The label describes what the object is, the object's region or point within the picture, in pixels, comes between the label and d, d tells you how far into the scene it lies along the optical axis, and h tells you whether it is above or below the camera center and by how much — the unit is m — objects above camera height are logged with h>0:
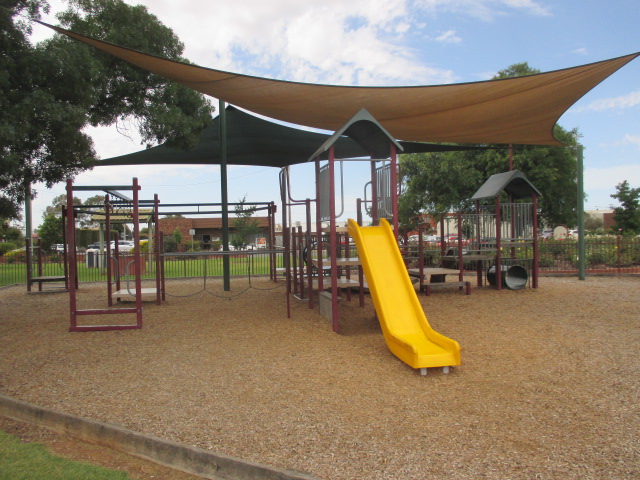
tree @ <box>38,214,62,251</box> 30.41 +0.94
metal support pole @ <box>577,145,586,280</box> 13.09 +0.55
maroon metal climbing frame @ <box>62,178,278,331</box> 6.88 -0.01
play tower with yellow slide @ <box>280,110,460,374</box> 5.01 -0.30
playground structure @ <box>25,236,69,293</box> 11.88 -0.76
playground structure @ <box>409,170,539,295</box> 10.75 +0.05
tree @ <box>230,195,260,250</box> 16.43 +0.52
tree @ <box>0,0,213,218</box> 6.44 +2.49
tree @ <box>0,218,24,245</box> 35.54 +0.89
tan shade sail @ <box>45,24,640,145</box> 6.73 +2.24
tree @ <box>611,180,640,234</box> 26.38 +1.38
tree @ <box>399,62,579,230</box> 24.75 +3.28
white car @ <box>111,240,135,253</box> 37.33 +0.10
